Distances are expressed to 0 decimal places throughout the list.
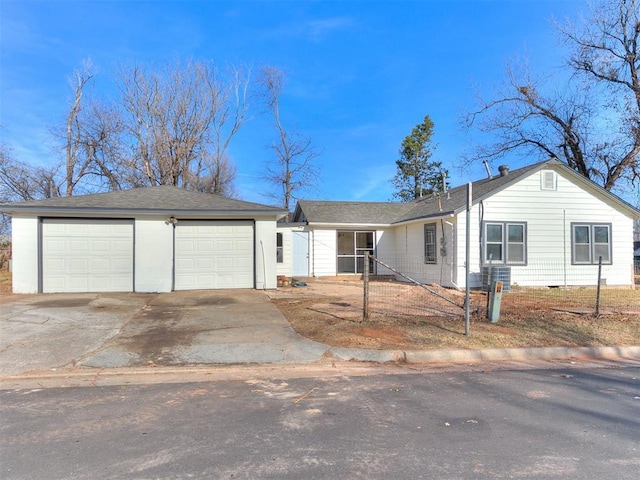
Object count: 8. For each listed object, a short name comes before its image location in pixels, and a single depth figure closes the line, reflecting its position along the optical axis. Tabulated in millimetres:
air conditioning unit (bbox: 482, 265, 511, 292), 14305
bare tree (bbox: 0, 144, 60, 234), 27359
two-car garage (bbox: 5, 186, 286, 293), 12742
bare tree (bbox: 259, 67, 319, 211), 32781
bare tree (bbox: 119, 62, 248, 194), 28094
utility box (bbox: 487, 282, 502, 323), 8609
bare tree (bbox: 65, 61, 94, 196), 27962
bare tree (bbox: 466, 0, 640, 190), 21891
